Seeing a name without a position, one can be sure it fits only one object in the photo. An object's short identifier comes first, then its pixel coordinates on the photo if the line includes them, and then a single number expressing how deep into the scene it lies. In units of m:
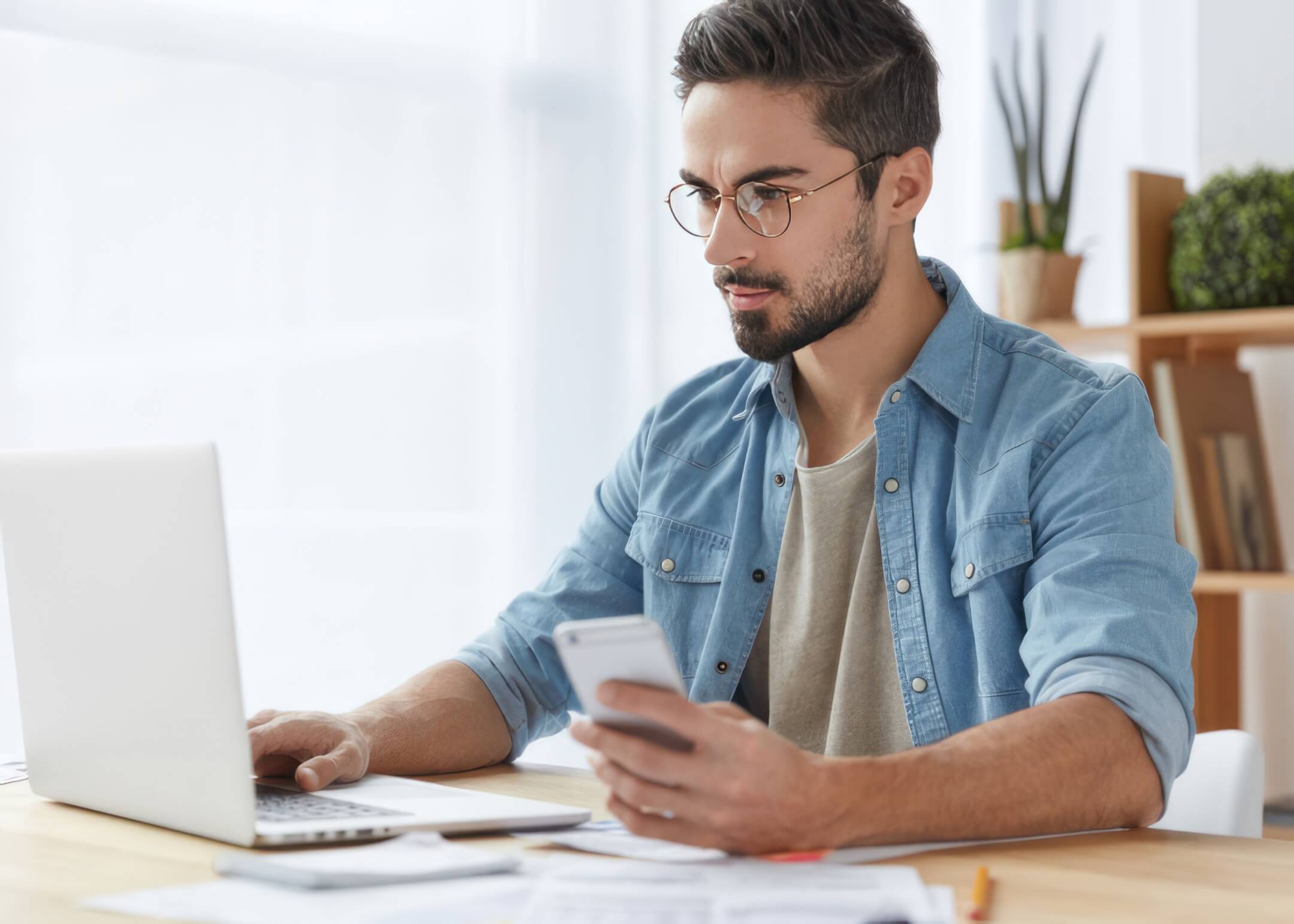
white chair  1.25
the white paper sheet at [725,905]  0.78
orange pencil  0.80
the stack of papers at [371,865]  0.85
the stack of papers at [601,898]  0.79
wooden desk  0.84
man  1.13
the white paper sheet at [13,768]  1.32
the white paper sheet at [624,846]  0.94
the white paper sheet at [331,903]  0.79
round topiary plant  2.38
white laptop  0.93
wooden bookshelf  2.46
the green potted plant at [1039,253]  2.73
